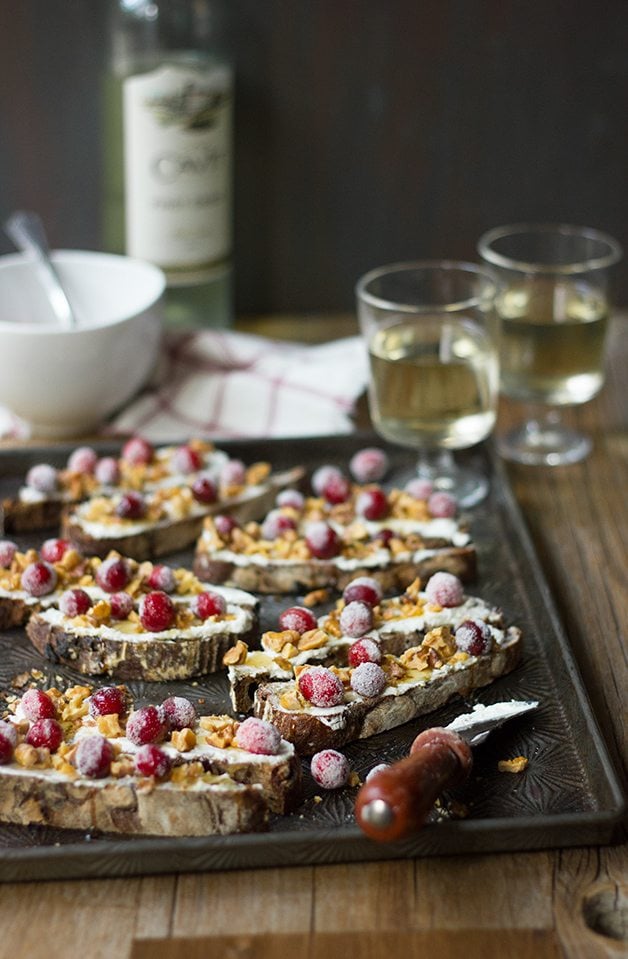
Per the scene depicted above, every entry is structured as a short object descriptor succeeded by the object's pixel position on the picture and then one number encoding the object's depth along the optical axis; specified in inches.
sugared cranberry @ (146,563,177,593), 40.4
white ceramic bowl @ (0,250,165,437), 46.2
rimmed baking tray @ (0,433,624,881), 34.9
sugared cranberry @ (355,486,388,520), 43.0
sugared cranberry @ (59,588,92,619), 39.8
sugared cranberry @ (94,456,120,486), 44.4
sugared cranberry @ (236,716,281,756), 36.3
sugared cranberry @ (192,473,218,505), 43.6
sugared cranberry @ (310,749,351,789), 36.5
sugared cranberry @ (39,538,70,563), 41.3
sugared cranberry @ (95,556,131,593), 40.3
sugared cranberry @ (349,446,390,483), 45.5
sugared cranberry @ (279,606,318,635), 39.5
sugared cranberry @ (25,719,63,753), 36.4
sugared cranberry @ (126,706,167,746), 36.5
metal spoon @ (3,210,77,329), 49.1
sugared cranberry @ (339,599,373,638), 39.2
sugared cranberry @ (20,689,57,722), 37.0
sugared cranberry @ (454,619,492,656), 38.8
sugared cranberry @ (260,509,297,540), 42.6
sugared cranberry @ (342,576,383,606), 40.1
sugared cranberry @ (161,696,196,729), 37.0
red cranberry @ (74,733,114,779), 35.8
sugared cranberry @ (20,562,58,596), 40.4
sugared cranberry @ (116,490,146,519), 43.0
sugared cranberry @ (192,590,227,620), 39.8
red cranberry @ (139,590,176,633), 39.4
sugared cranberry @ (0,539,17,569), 41.4
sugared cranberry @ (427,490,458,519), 43.3
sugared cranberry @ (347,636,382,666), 38.3
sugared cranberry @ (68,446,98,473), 44.8
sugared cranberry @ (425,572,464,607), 40.0
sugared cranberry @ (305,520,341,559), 41.8
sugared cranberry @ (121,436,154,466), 45.0
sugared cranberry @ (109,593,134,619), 39.8
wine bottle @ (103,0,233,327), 49.5
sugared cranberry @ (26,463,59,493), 44.0
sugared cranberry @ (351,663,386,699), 37.7
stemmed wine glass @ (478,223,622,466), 46.1
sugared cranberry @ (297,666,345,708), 37.5
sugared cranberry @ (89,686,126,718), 37.2
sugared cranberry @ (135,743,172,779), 35.7
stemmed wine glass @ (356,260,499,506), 44.2
